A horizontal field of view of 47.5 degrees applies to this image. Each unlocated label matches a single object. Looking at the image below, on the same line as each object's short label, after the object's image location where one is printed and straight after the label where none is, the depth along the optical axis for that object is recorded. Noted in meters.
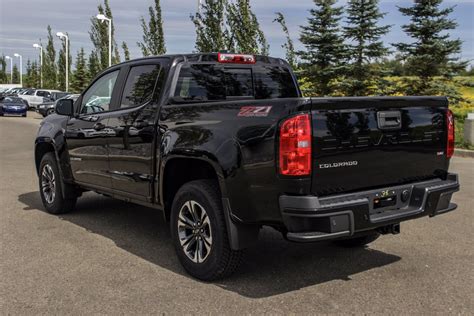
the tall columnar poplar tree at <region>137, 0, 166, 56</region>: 27.20
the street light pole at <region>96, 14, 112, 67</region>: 29.27
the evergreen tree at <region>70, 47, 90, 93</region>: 48.89
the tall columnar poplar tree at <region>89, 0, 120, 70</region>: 36.97
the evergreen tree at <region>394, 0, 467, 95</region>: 23.05
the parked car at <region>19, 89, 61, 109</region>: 41.06
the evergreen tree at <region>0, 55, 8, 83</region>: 99.28
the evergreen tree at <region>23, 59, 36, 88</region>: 77.68
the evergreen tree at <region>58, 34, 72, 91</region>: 57.03
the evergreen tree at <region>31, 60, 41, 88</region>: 71.00
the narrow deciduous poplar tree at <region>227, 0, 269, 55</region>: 20.56
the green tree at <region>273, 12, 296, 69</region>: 21.00
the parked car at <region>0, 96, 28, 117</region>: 33.94
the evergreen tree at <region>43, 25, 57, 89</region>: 60.22
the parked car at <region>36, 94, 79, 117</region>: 31.66
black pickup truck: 3.74
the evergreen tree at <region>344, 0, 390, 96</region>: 25.83
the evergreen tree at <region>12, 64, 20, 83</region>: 101.01
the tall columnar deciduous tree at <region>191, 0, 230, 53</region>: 21.05
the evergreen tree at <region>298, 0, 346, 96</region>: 26.70
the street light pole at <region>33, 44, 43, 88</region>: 62.08
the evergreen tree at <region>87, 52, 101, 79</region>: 37.78
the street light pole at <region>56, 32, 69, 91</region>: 44.78
